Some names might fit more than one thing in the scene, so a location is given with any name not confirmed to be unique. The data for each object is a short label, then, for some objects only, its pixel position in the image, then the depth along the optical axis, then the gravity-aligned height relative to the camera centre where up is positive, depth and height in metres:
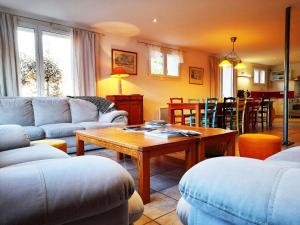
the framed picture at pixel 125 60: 5.46 +0.91
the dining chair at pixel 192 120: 4.82 -0.53
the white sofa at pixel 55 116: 3.28 -0.30
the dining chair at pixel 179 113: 5.09 -0.50
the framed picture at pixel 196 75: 7.34 +0.67
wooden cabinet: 4.95 -0.18
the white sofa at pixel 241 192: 0.45 -0.22
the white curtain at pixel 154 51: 6.14 +1.24
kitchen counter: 9.95 -0.01
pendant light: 5.61 +1.34
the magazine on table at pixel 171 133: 2.02 -0.34
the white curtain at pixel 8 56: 3.96 +0.77
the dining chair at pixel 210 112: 4.43 -0.35
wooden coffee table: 1.65 -0.40
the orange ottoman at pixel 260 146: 2.50 -0.58
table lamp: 4.95 +0.52
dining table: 4.38 -0.25
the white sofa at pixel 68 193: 0.55 -0.25
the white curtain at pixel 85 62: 4.82 +0.78
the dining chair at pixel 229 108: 4.93 -0.29
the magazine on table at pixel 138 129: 2.45 -0.36
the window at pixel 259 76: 10.10 +0.81
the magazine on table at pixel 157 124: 2.76 -0.35
